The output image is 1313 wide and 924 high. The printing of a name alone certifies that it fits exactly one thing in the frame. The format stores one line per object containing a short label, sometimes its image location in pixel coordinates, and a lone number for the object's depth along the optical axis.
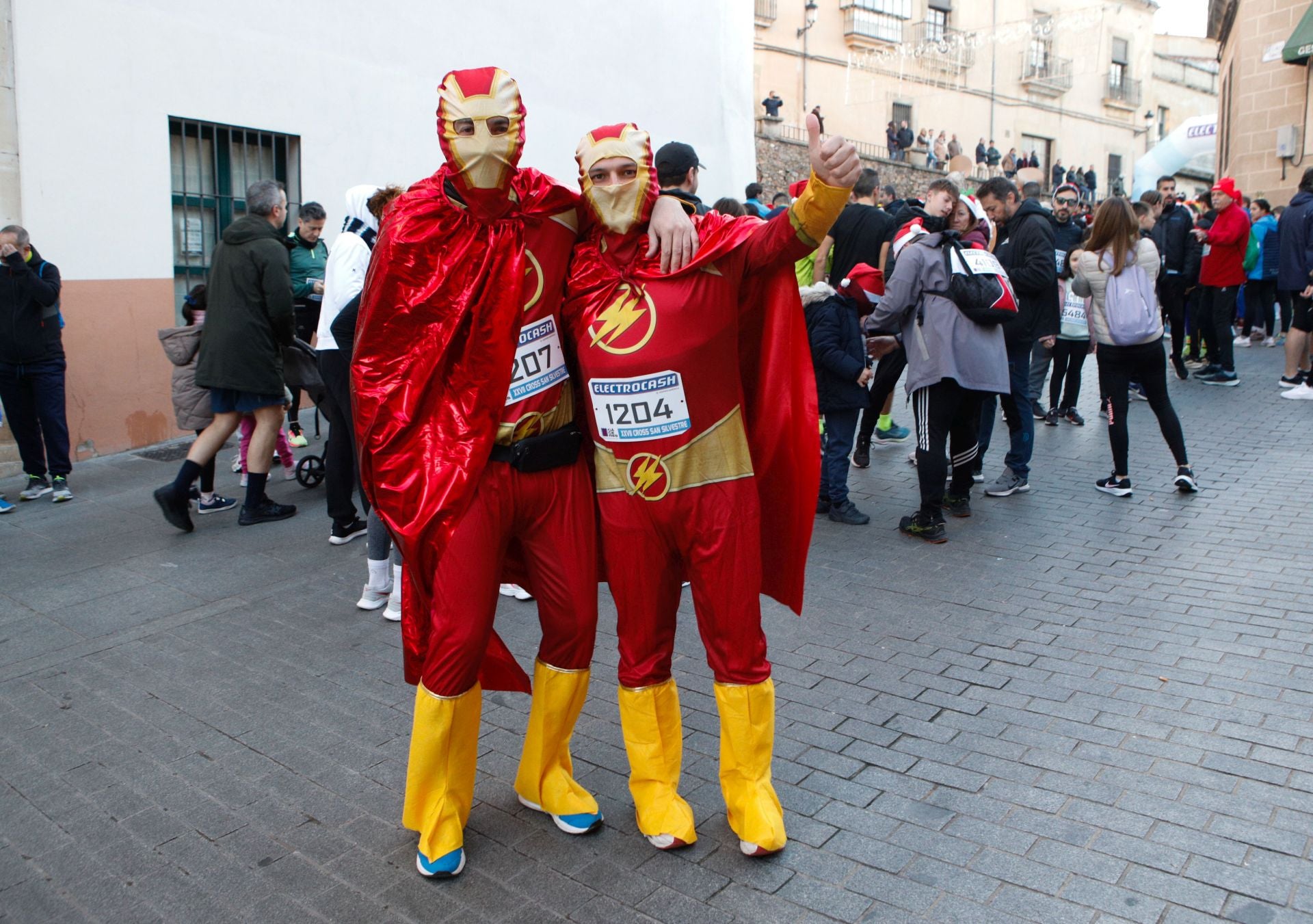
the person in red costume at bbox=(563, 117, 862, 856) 3.01
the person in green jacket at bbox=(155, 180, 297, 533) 6.92
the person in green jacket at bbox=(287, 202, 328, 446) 8.34
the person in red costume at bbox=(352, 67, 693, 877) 3.02
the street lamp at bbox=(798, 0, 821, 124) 33.44
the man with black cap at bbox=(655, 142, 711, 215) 4.38
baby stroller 7.27
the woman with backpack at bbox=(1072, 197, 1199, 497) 6.95
